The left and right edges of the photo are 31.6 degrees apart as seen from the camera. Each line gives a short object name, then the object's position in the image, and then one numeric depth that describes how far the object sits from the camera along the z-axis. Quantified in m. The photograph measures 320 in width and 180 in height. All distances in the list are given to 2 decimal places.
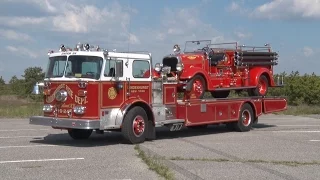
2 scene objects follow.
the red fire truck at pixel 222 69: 17.34
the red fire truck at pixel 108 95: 14.17
